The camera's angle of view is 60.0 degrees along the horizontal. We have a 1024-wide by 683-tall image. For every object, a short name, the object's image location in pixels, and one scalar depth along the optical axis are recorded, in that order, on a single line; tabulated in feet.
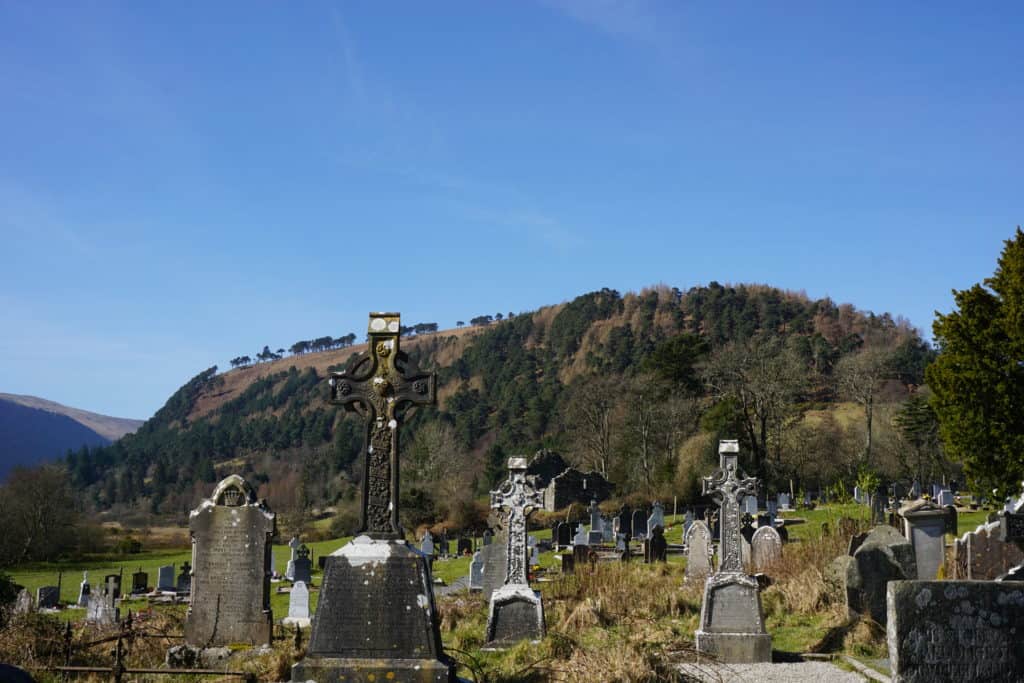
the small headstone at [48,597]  67.12
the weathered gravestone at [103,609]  53.11
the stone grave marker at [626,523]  100.22
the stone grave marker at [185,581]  74.95
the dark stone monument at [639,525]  101.76
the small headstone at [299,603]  51.11
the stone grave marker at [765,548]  64.31
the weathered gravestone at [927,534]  48.09
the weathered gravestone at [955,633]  19.80
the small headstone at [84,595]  71.25
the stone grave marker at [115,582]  61.62
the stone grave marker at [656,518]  101.98
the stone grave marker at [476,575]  69.01
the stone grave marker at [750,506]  107.16
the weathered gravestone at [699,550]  65.21
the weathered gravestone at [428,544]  99.34
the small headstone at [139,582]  76.38
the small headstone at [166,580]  75.05
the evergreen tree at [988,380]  79.66
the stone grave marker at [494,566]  58.03
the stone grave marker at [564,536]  99.50
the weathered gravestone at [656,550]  75.46
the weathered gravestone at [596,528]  95.40
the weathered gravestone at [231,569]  39.70
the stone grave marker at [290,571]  78.64
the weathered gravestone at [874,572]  44.32
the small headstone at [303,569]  66.87
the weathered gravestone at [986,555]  45.83
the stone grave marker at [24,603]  42.09
